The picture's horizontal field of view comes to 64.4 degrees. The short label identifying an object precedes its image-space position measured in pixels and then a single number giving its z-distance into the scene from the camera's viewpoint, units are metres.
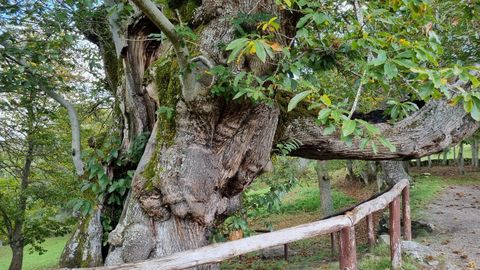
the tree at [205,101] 2.81
